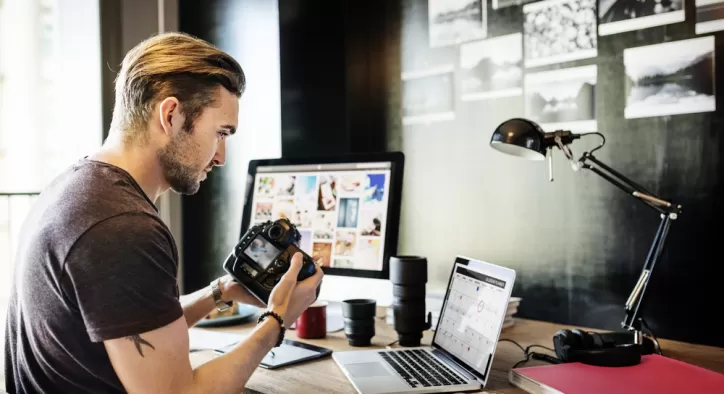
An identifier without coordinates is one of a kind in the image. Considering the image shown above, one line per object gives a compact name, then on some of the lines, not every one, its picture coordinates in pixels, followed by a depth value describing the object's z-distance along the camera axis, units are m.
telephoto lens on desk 1.38
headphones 1.13
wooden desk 1.12
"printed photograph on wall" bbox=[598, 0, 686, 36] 1.40
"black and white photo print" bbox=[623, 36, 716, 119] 1.36
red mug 1.49
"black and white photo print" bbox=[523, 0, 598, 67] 1.53
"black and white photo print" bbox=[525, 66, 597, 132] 1.53
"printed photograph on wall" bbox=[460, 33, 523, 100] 1.66
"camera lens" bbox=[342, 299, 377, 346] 1.41
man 0.84
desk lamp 1.28
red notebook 1.00
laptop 1.09
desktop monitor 1.52
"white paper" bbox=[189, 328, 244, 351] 1.42
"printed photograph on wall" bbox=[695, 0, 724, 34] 1.34
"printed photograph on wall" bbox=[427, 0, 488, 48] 1.73
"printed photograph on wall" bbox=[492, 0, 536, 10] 1.64
